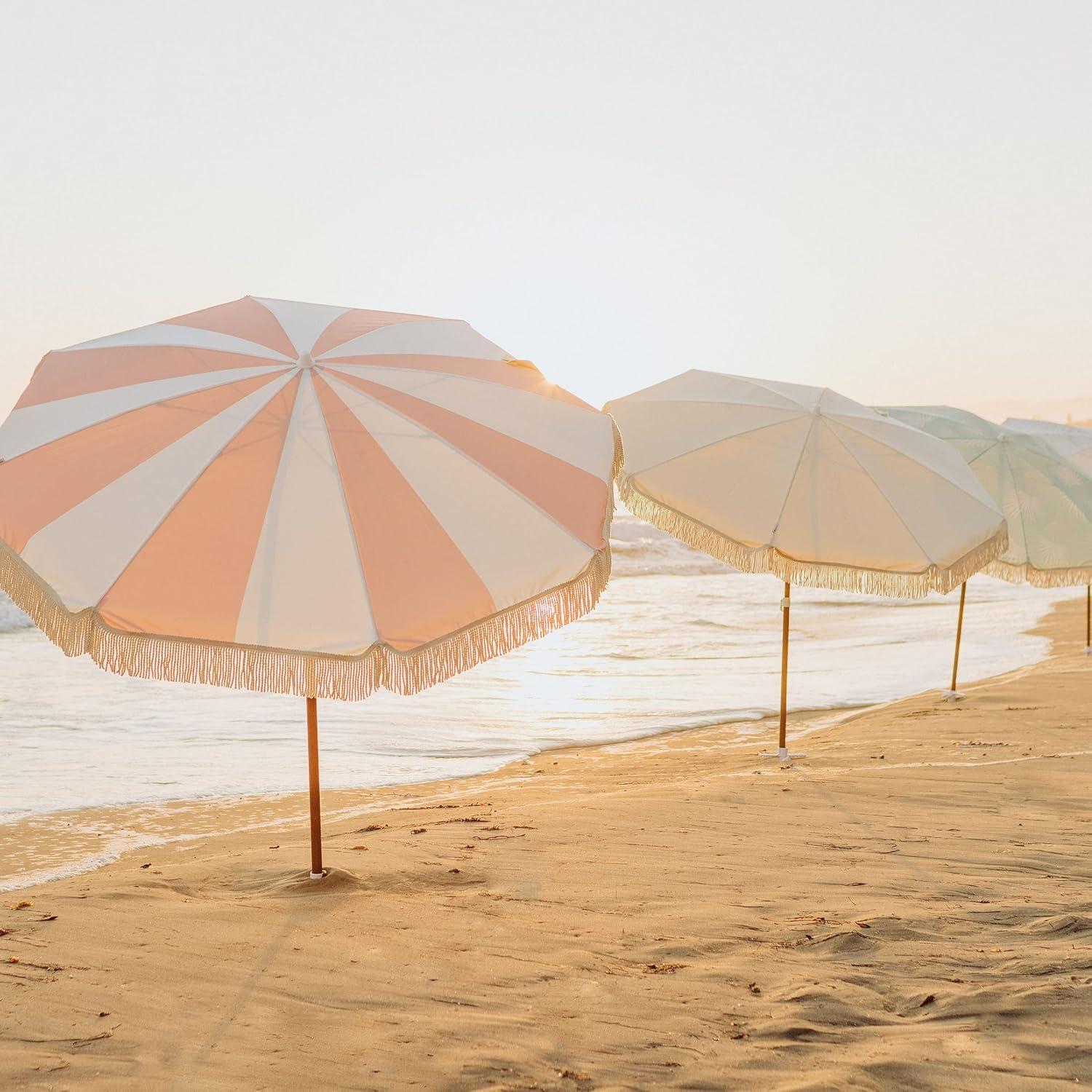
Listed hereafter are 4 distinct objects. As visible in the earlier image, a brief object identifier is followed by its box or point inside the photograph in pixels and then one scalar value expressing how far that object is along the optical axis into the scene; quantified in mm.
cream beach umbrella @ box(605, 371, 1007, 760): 7363
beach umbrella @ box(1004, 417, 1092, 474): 15531
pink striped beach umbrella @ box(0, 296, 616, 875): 3596
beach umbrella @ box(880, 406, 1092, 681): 11094
